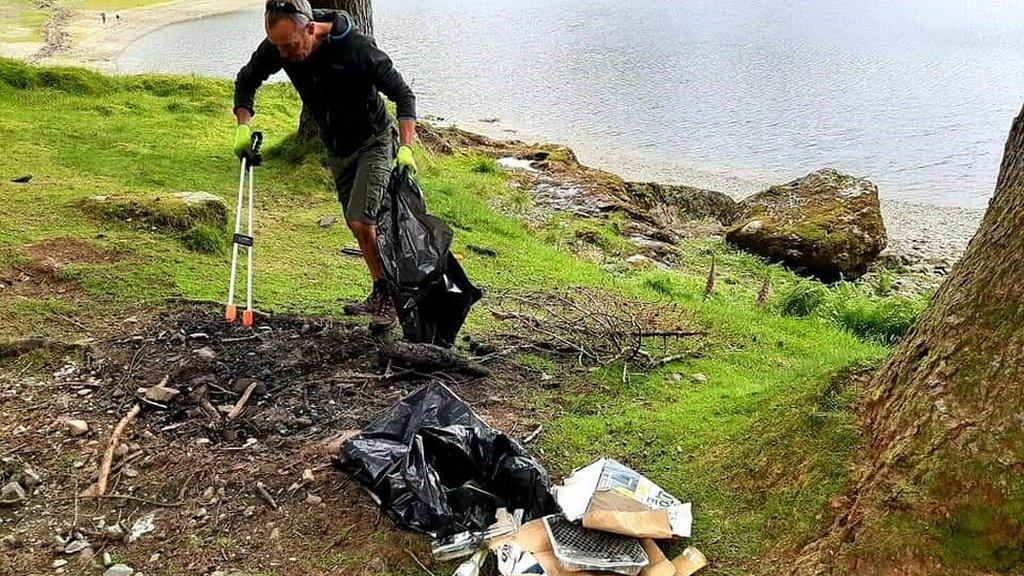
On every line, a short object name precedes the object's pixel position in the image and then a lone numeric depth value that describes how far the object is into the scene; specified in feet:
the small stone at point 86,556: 9.00
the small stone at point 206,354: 13.07
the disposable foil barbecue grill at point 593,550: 8.69
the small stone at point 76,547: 9.14
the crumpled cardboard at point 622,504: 9.01
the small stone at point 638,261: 25.50
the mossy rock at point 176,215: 19.01
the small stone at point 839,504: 8.08
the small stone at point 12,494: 9.80
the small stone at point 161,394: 11.81
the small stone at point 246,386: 12.23
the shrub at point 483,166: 33.99
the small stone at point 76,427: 11.14
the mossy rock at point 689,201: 36.37
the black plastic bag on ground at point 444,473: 9.34
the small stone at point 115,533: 9.34
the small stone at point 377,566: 8.98
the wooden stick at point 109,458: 9.98
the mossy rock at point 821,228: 29.37
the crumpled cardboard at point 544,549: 8.77
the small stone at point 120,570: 8.87
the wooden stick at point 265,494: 9.90
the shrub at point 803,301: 21.62
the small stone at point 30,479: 10.12
